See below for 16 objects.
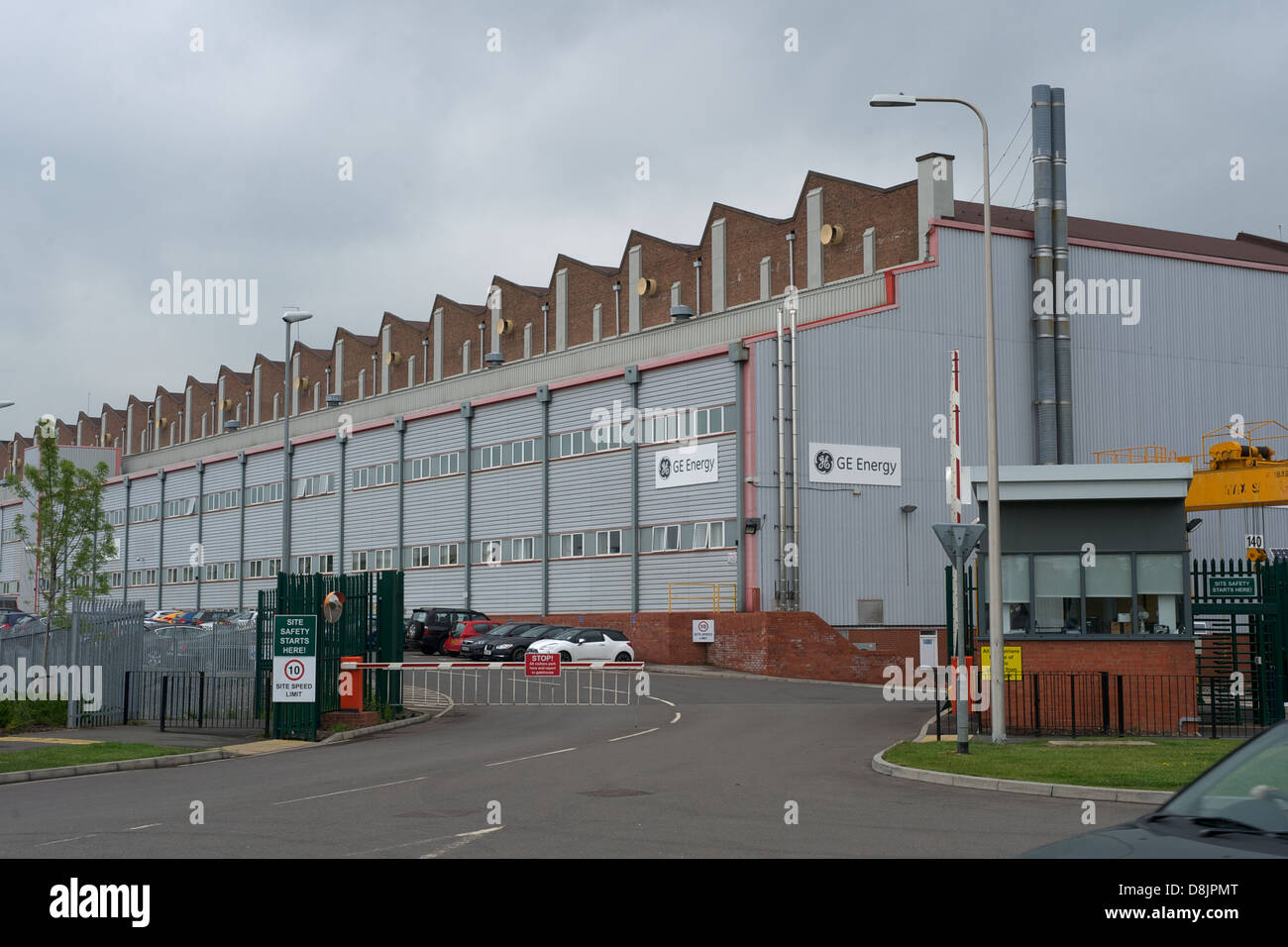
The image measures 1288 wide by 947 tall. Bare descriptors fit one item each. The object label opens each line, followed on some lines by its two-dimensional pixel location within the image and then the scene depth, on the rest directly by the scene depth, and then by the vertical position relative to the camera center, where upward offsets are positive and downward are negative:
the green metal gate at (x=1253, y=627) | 23.14 -0.98
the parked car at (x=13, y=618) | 51.47 -1.91
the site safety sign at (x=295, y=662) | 22.59 -1.53
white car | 42.00 -2.37
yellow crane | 34.88 +2.32
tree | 26.14 +0.73
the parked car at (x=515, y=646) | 43.25 -2.42
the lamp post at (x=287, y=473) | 38.78 +2.87
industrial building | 45.28 +5.97
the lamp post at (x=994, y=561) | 20.25 +0.13
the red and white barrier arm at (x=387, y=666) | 24.02 -1.73
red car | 47.34 -2.14
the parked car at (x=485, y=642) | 44.34 -2.39
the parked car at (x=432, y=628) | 49.22 -2.12
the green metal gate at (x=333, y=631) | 23.17 -1.11
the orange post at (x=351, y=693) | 24.41 -2.21
